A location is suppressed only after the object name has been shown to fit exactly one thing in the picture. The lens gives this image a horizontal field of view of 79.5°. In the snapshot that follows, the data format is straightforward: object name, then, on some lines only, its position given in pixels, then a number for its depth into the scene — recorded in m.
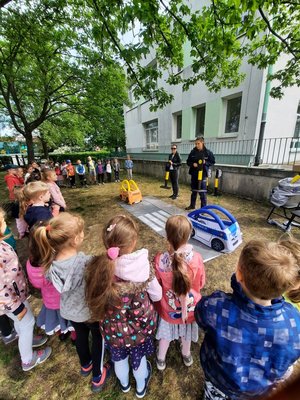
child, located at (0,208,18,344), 1.74
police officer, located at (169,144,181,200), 6.87
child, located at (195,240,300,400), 0.91
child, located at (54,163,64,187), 9.80
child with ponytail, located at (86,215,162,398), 1.17
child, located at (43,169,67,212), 3.50
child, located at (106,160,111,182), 10.75
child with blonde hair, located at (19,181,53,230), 2.38
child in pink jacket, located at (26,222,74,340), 1.53
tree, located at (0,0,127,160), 5.77
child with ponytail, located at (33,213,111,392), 1.38
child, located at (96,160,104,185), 10.50
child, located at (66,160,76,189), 9.86
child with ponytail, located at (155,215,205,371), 1.44
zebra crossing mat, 3.55
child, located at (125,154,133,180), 10.50
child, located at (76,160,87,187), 9.90
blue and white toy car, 3.32
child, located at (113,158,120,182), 10.74
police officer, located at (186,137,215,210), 5.09
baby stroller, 4.02
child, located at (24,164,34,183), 6.14
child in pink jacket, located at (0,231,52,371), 1.58
